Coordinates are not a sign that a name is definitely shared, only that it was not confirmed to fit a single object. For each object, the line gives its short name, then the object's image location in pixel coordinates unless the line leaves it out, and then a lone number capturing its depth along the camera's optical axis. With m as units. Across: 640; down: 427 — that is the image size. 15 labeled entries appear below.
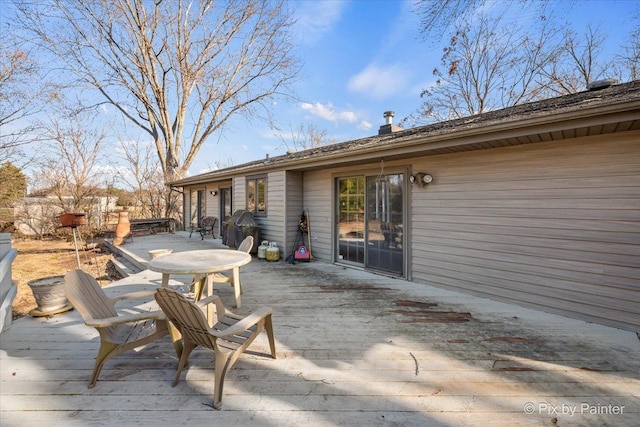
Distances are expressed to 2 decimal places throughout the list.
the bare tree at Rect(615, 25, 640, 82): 8.36
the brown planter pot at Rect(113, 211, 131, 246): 9.50
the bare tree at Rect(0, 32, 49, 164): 8.71
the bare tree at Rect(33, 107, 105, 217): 12.43
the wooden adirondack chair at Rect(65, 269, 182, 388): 2.09
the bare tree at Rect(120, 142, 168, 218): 15.86
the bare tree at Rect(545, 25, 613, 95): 10.69
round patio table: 3.00
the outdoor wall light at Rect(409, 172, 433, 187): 4.73
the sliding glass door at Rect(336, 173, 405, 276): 5.21
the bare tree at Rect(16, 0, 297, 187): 12.02
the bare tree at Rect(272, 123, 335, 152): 19.86
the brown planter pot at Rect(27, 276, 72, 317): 3.39
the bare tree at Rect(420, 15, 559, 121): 11.60
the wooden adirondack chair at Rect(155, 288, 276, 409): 1.89
